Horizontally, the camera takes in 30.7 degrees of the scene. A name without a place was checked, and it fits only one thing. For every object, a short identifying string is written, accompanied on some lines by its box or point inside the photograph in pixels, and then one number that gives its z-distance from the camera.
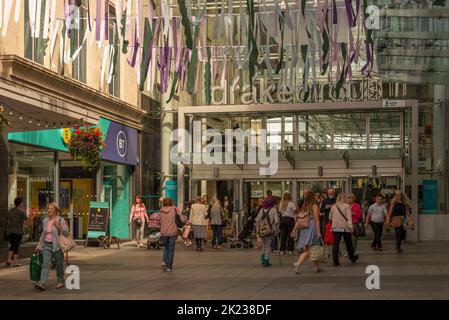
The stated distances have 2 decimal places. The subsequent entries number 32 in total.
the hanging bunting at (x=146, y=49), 20.09
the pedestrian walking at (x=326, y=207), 21.84
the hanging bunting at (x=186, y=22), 16.84
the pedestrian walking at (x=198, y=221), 25.91
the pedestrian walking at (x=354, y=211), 21.42
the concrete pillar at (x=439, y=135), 32.59
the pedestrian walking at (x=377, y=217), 23.84
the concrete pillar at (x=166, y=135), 35.06
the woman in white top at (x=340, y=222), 18.84
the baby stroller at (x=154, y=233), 26.83
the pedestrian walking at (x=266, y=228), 19.09
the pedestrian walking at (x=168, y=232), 18.39
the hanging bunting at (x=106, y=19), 18.67
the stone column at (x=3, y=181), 21.06
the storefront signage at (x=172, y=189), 33.75
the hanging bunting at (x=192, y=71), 19.95
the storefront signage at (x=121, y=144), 29.38
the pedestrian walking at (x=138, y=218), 28.50
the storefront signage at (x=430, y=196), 31.45
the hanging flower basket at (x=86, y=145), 21.48
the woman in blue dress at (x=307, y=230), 17.23
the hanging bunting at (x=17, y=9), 17.44
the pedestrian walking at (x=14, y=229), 20.00
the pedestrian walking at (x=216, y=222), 26.70
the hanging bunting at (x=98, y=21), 18.34
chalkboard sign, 26.84
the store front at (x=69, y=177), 22.94
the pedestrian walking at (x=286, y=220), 23.08
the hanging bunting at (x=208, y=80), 22.33
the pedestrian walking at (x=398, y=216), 23.75
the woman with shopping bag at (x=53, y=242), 15.17
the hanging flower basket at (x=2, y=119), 16.72
